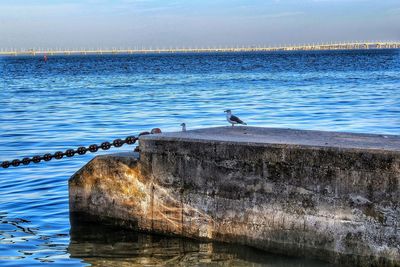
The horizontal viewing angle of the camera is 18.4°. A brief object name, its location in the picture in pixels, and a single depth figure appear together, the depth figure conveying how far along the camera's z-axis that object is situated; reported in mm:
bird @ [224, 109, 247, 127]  16825
